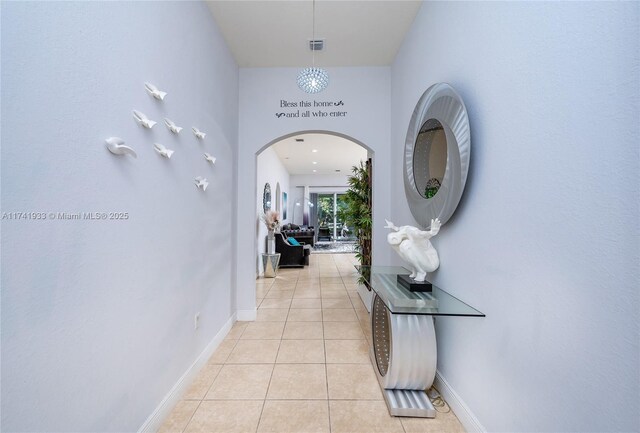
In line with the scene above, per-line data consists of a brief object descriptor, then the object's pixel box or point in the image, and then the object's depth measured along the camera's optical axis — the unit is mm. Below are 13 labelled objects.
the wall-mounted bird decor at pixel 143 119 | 1503
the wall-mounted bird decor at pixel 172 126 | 1833
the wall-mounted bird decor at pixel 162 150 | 1718
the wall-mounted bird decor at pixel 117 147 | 1295
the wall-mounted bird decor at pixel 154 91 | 1614
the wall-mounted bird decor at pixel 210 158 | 2504
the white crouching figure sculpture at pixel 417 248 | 1896
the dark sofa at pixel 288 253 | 7198
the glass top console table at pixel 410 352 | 1763
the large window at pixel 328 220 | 13422
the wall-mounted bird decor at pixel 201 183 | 2325
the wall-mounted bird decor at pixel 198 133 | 2254
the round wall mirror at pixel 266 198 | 6977
